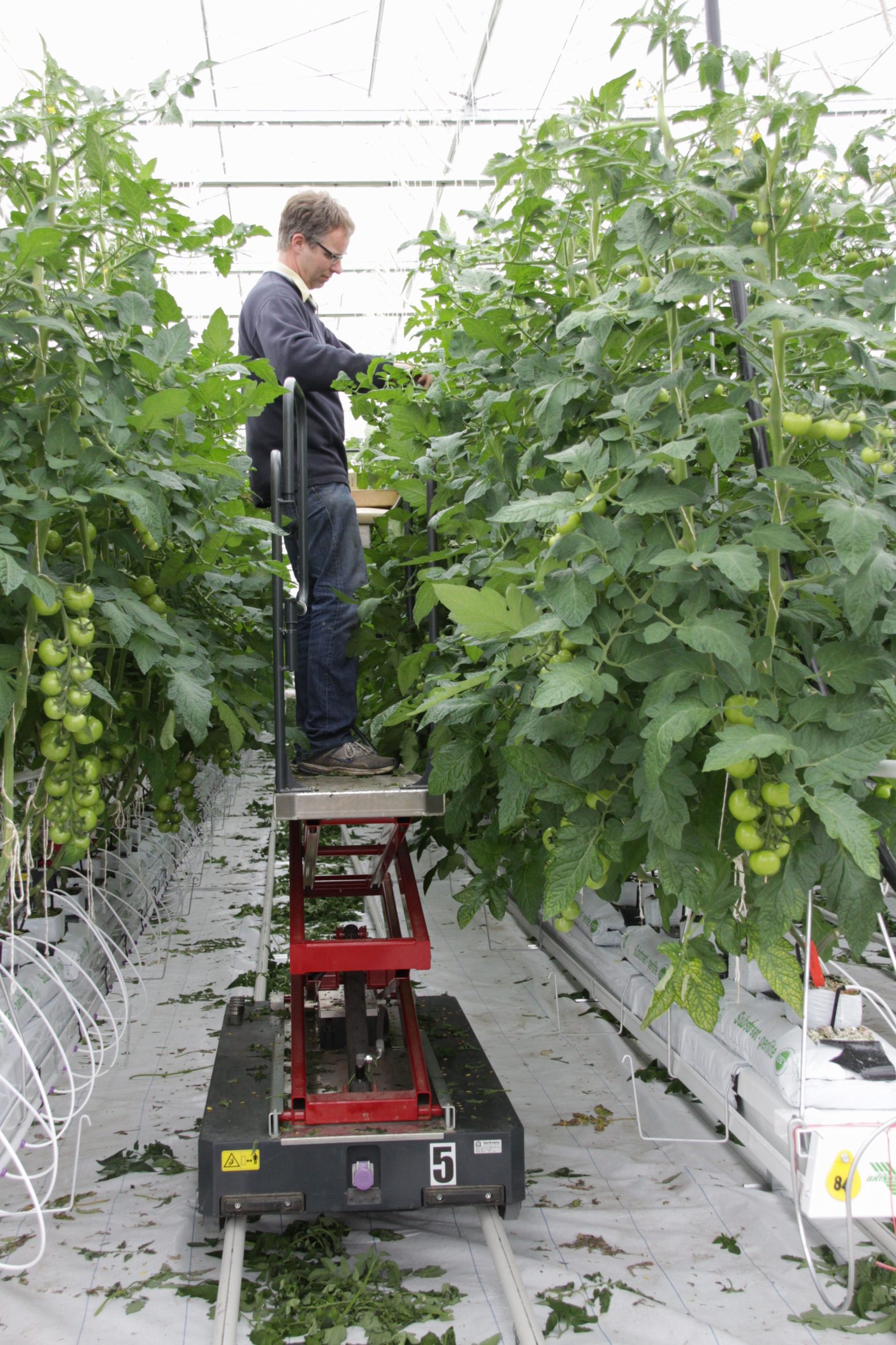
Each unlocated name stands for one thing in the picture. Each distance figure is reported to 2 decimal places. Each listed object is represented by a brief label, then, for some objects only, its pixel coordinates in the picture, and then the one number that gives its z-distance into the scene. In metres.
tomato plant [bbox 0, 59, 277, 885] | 1.92
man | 2.90
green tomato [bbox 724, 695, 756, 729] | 1.49
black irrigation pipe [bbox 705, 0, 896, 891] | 1.64
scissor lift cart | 2.44
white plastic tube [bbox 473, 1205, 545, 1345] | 2.09
